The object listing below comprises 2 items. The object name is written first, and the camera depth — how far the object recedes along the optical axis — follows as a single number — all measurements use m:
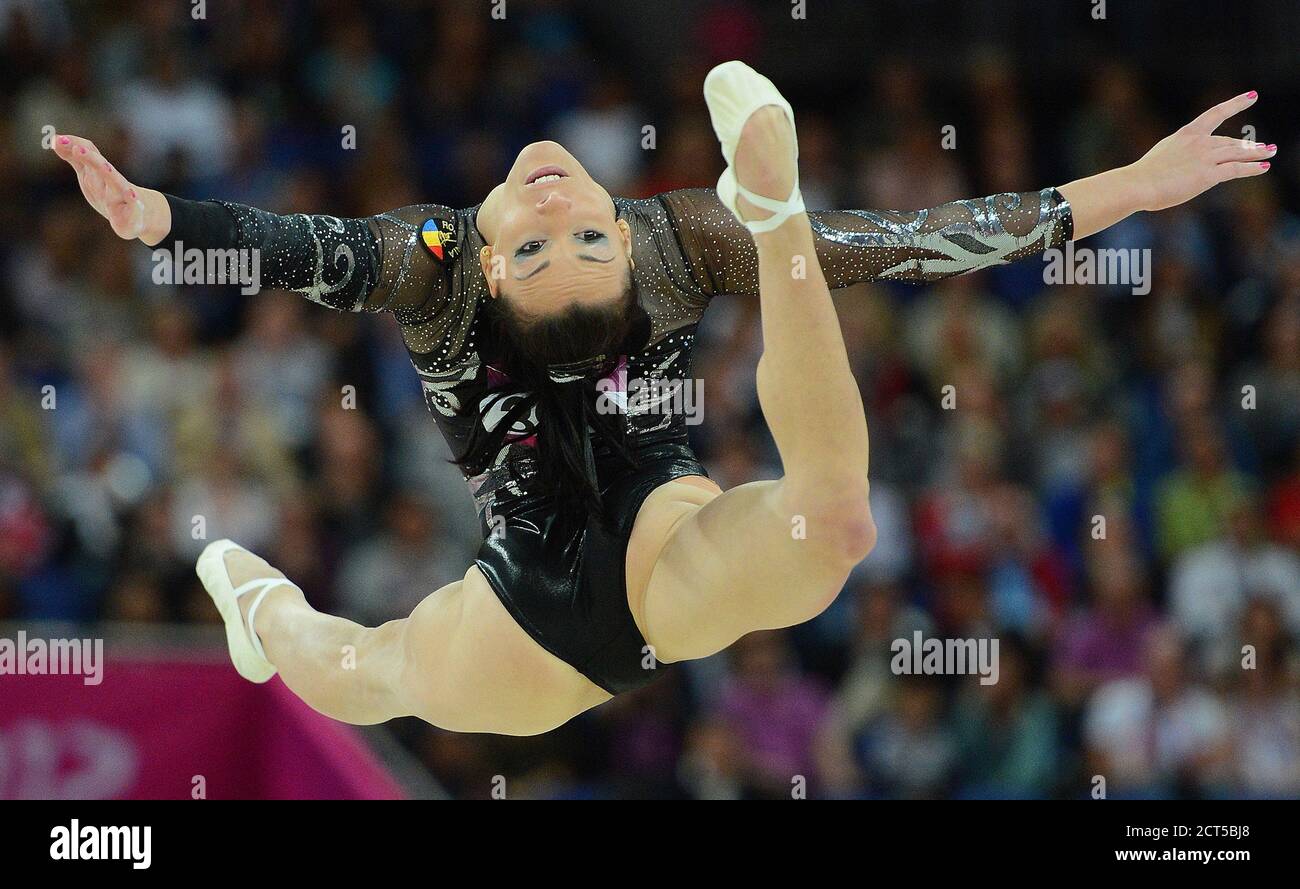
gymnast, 5.60
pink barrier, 8.68
